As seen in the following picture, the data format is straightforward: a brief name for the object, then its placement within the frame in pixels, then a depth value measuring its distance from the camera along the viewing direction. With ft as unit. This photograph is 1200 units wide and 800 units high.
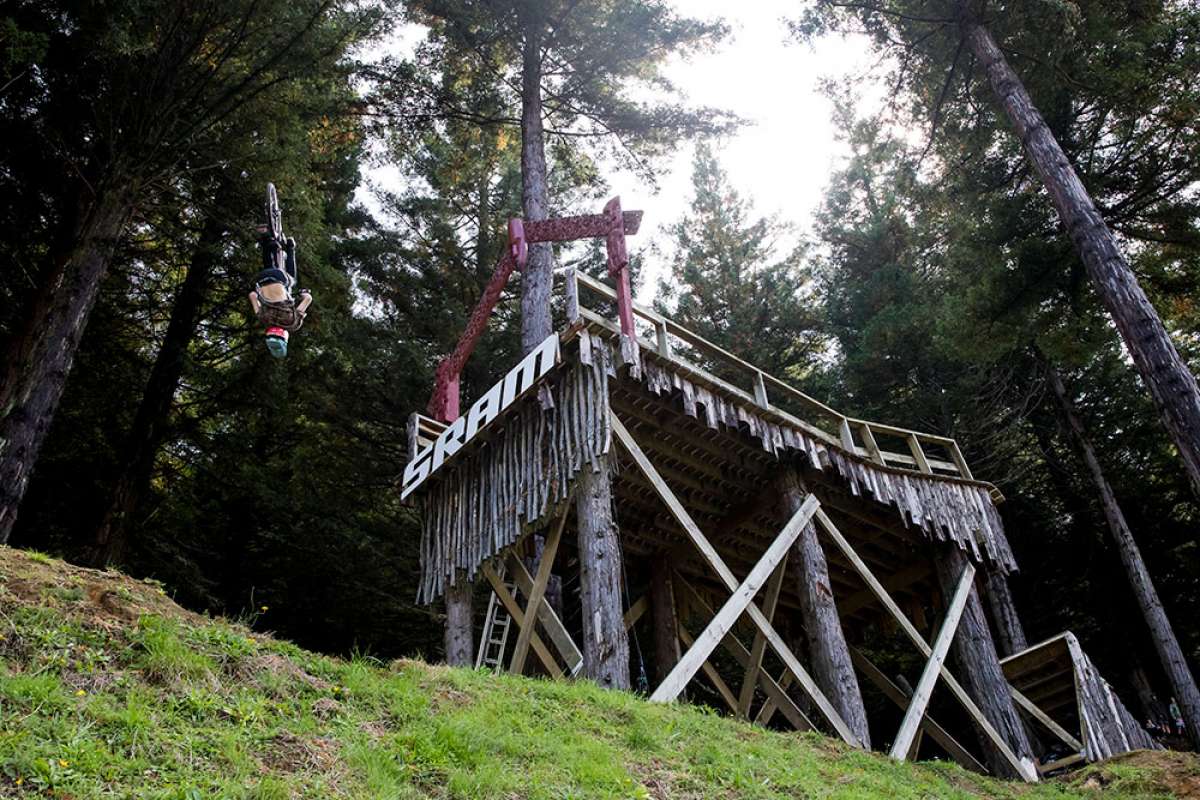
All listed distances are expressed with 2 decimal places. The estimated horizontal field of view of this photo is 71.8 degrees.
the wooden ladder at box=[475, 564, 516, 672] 34.40
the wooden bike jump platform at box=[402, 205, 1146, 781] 26.43
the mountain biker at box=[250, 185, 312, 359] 21.42
